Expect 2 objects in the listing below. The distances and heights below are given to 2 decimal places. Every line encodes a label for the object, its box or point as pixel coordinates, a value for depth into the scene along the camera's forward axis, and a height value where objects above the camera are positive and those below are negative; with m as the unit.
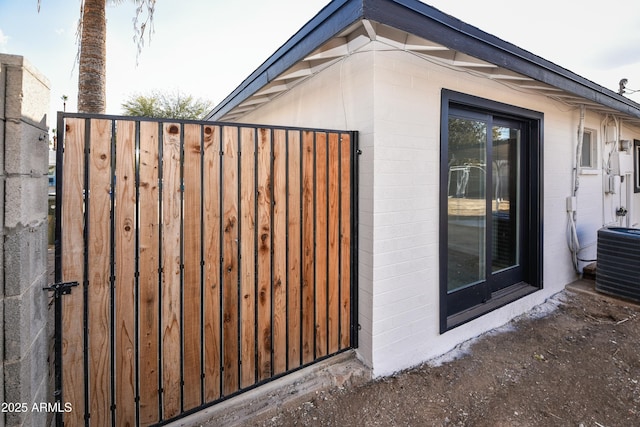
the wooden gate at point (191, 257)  1.61 -0.30
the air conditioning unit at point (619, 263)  3.70 -0.68
